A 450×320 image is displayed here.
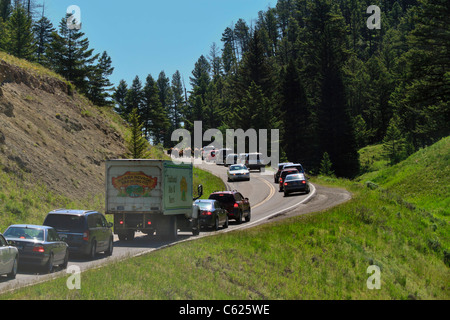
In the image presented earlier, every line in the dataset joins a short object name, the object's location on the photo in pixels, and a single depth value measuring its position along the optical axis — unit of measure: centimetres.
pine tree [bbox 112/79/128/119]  12744
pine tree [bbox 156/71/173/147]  16225
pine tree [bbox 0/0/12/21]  12369
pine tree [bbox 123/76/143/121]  10012
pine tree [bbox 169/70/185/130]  16262
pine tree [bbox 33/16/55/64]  11469
